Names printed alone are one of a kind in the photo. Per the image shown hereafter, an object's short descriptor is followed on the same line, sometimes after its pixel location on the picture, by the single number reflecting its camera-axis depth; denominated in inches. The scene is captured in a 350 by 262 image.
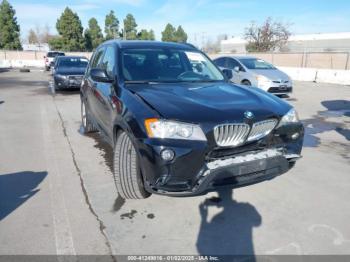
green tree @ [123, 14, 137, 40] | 2650.1
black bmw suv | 120.9
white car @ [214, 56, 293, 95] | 461.7
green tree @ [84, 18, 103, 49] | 2440.9
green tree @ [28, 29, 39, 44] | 3684.3
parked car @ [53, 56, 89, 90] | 540.4
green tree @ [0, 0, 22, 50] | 2094.0
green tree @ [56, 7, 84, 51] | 2138.3
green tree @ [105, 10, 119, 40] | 2608.3
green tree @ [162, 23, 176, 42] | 2766.2
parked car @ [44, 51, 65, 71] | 1167.8
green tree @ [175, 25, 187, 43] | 2859.7
